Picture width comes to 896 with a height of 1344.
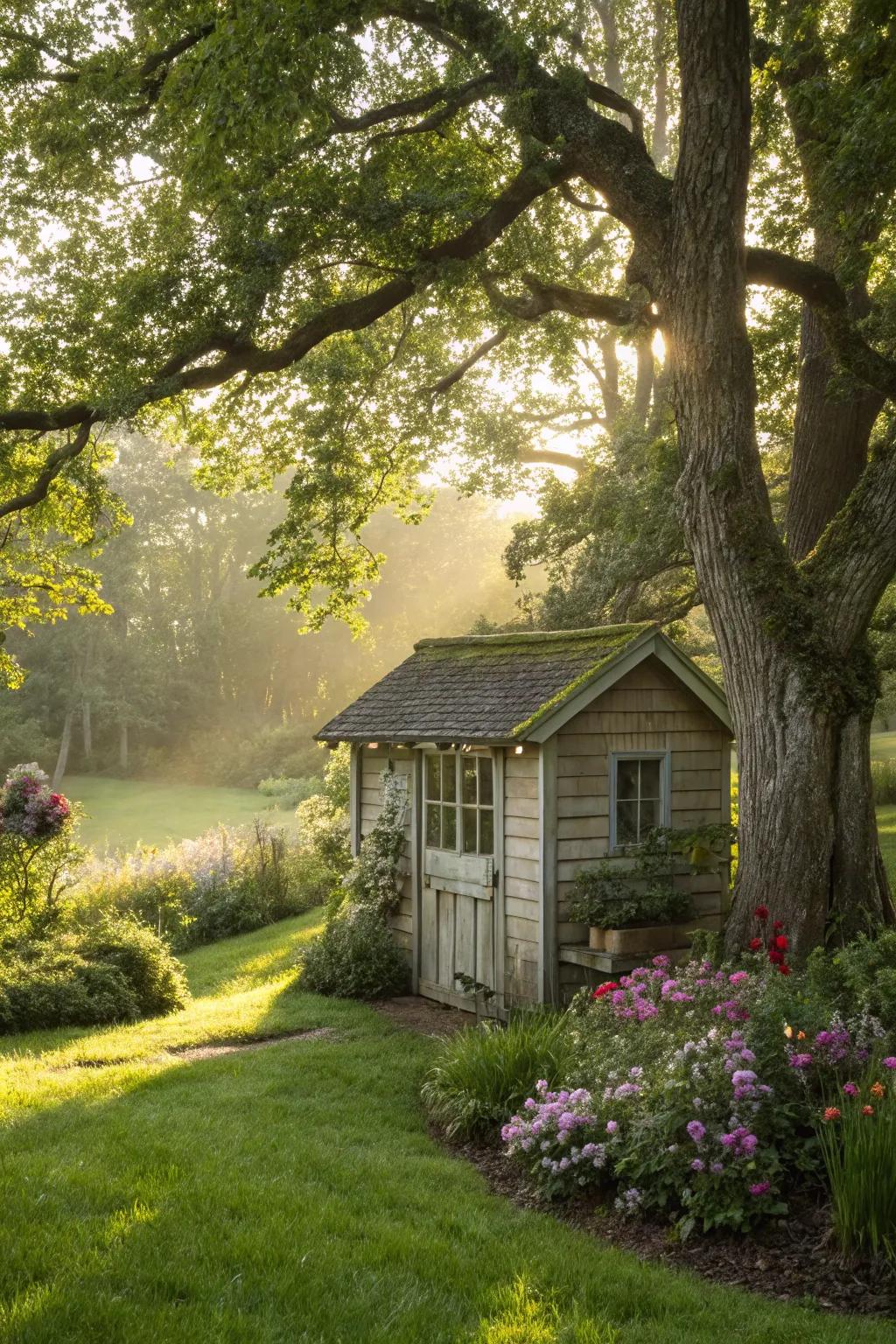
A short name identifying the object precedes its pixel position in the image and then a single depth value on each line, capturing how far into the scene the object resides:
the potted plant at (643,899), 9.77
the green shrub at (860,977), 6.34
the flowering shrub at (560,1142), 5.98
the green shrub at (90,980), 10.56
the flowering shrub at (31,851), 12.16
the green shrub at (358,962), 11.87
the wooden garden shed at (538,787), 10.08
